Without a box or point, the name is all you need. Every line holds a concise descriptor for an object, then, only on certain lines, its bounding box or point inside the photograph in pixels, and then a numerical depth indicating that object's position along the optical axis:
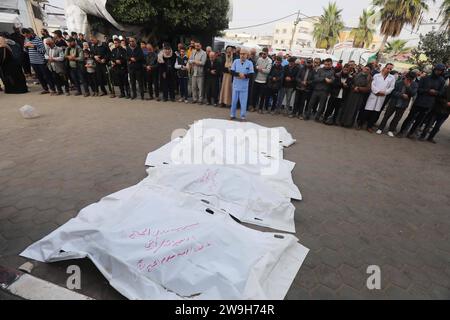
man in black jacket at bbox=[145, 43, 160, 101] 8.20
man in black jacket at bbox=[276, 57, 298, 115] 7.66
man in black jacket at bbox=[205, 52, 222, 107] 8.11
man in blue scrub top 6.84
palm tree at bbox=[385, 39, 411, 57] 31.13
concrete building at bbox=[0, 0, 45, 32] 15.16
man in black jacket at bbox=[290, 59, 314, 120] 7.49
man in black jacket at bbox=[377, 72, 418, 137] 6.47
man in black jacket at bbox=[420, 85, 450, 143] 6.27
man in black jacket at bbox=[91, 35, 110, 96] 8.12
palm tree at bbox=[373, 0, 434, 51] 18.72
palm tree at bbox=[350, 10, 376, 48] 32.21
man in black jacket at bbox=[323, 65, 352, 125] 7.14
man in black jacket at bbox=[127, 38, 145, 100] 8.01
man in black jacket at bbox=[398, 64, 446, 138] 6.27
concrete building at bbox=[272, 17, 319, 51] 64.31
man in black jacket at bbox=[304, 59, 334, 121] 7.09
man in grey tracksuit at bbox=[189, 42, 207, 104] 8.06
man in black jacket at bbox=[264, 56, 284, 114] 7.61
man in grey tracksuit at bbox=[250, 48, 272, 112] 7.61
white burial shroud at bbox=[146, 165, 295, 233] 3.07
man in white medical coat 6.56
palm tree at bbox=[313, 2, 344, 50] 38.84
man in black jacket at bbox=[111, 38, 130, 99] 8.05
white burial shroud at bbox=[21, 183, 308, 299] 1.95
